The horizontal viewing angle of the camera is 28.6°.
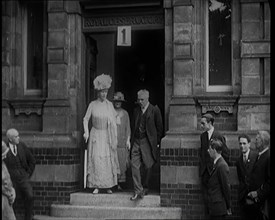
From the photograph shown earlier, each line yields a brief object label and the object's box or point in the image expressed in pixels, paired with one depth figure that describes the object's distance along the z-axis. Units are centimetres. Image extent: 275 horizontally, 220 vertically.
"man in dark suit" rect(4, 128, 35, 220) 504
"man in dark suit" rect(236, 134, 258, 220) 705
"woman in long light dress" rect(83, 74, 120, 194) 905
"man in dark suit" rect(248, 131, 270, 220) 576
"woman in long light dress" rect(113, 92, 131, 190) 932
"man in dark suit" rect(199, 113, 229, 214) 805
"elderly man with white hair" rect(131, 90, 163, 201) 881
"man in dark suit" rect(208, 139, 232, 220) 714
